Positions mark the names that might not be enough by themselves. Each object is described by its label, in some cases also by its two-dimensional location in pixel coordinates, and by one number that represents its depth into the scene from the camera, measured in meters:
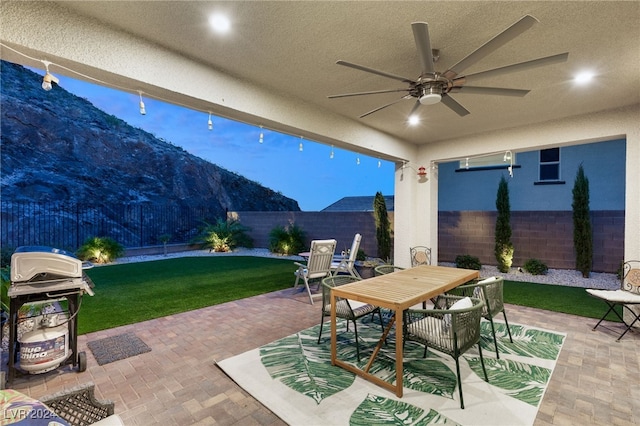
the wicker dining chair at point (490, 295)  3.01
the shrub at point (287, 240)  10.42
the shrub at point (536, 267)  6.98
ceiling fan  1.91
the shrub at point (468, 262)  7.62
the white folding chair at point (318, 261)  5.10
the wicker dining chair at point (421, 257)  6.28
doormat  3.01
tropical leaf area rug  2.14
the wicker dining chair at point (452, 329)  2.28
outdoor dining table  2.41
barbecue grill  2.45
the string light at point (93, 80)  2.33
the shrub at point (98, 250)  8.33
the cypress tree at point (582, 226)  6.64
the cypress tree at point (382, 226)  8.25
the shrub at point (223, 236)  11.19
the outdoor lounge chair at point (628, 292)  3.39
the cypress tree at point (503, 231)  7.36
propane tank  2.48
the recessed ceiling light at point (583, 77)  3.34
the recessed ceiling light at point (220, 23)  2.39
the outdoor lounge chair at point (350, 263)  5.71
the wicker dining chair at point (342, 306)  3.02
